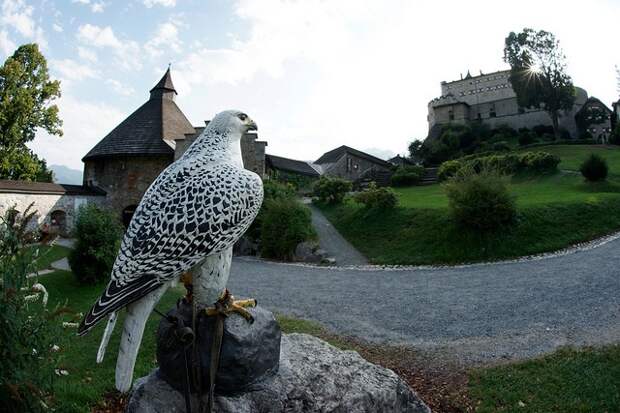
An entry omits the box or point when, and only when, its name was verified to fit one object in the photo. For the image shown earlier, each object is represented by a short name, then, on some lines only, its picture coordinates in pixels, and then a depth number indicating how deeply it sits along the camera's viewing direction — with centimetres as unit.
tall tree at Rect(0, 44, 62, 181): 2172
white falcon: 231
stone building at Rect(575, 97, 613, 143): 4250
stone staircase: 2929
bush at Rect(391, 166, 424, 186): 2934
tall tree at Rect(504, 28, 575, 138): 3869
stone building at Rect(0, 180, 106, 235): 1884
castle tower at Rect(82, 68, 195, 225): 2317
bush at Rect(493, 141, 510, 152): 3583
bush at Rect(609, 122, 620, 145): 3325
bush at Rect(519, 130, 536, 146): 3895
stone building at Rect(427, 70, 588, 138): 4797
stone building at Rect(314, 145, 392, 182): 3531
